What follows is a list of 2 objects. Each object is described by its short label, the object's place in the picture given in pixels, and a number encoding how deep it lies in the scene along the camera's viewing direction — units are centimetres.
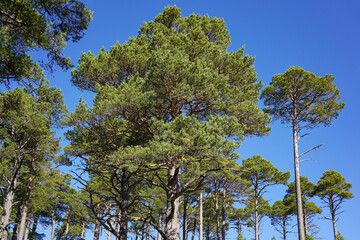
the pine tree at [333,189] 2169
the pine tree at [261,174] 2102
